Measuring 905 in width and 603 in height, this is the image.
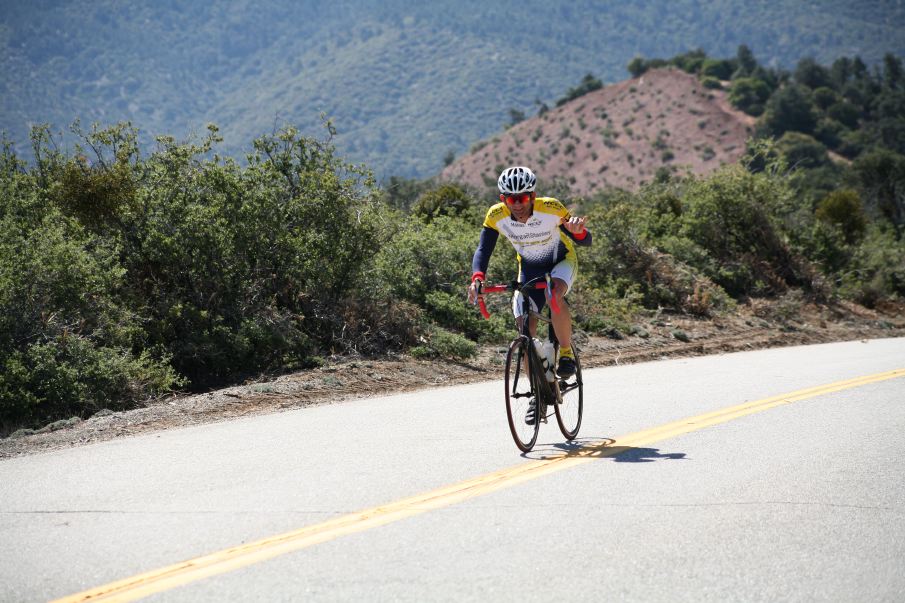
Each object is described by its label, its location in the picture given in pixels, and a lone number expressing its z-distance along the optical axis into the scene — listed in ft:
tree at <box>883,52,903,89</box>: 494.18
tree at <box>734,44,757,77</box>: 456.65
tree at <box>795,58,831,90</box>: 456.45
